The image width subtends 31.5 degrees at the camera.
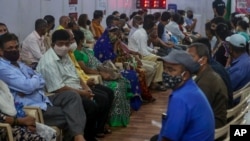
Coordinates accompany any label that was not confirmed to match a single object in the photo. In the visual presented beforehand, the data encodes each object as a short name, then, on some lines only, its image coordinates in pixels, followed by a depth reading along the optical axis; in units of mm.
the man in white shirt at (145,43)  7609
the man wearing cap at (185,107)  2678
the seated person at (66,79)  4648
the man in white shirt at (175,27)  10230
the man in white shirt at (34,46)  6158
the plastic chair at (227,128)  3201
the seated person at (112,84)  5562
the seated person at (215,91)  3555
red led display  11941
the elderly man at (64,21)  7325
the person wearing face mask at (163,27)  9102
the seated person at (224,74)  4059
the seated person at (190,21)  12431
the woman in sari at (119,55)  6207
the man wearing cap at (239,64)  4668
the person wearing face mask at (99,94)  5039
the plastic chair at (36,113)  3975
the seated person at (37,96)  4059
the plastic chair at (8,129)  3514
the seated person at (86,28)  7980
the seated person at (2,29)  5493
